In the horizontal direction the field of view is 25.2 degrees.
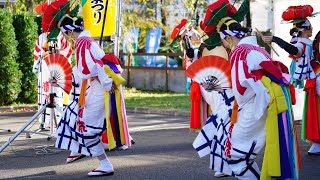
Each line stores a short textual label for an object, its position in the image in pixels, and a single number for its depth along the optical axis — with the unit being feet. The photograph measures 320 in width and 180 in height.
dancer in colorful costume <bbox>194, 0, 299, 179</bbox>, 20.31
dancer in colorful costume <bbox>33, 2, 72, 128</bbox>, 38.52
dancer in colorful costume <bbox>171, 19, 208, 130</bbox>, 34.19
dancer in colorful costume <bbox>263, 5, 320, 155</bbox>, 31.68
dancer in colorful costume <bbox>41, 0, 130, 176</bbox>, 25.80
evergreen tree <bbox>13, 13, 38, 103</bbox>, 59.93
